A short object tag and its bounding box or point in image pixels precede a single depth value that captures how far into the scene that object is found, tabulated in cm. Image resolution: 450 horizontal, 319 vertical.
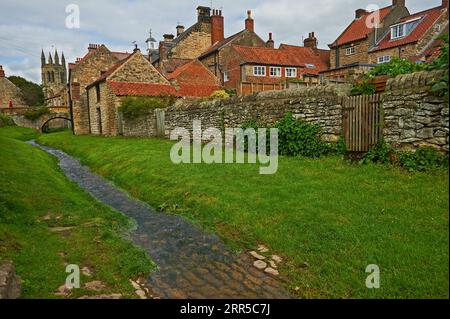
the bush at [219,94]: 2456
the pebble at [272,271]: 465
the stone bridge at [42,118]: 4497
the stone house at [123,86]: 2762
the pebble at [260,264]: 487
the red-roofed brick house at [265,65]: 3612
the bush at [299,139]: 1088
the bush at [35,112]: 4509
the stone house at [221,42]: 3984
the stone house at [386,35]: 3096
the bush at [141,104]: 2442
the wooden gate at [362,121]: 899
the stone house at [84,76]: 3441
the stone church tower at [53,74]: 9206
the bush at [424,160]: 757
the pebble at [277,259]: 497
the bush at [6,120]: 4308
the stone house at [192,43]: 4650
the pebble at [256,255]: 513
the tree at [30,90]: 7623
